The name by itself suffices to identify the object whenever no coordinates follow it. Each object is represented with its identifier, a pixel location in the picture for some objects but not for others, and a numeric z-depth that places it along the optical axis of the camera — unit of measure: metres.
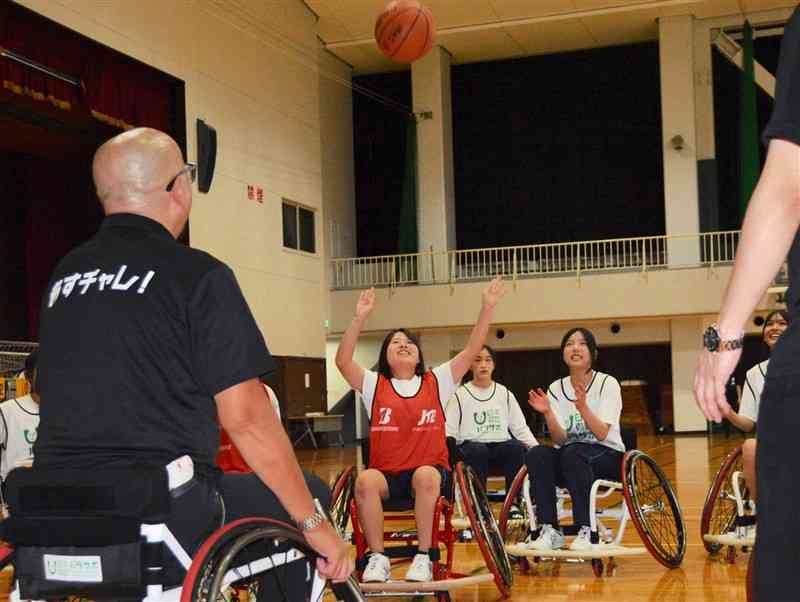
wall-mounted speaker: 14.51
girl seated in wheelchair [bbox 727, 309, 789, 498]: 4.98
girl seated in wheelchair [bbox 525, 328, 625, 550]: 5.29
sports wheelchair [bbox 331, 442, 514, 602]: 4.39
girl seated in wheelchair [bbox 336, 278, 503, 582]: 4.57
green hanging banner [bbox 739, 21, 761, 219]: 18.77
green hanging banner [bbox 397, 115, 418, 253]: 20.31
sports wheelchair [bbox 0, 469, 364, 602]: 2.11
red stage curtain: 11.01
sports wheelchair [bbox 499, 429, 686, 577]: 5.13
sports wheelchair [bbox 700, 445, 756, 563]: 5.42
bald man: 2.20
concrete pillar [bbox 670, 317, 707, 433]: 19.83
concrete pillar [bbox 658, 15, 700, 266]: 18.97
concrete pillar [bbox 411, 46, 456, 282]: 20.30
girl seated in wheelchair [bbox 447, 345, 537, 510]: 6.24
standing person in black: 1.47
